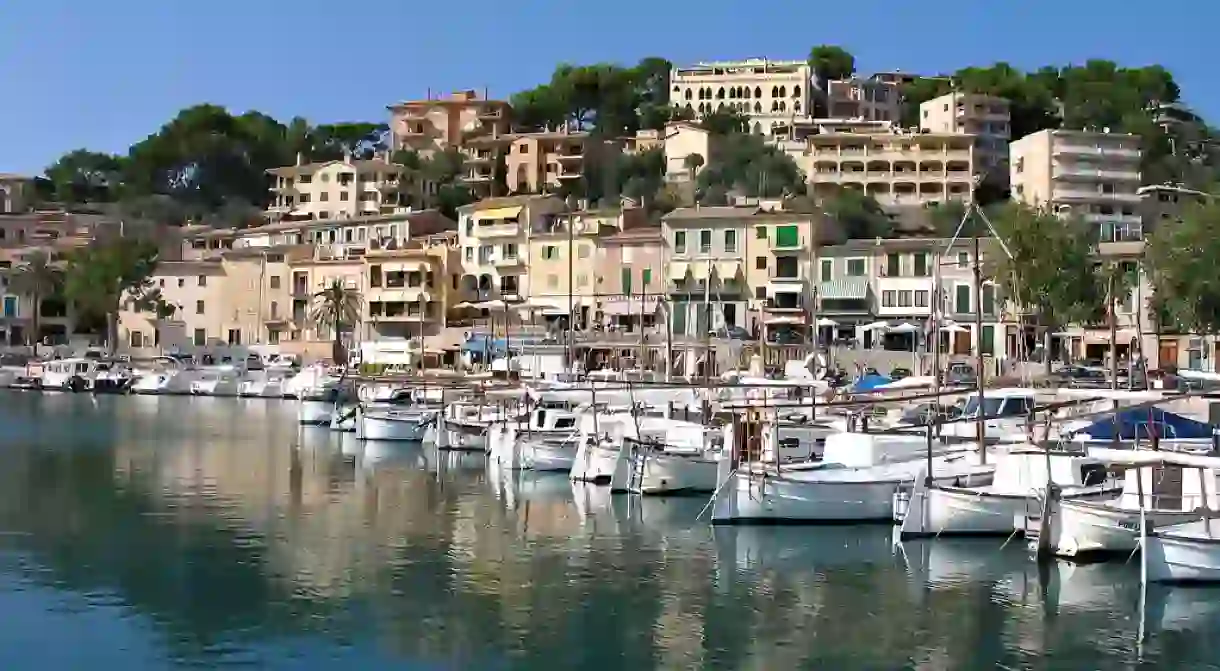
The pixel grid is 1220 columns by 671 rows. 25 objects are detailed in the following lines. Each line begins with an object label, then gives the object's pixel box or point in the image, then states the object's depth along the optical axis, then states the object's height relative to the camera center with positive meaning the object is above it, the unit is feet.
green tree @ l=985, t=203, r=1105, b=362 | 226.38 +11.94
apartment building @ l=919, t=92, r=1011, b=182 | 397.19 +58.55
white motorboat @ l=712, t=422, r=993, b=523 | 113.39 -9.40
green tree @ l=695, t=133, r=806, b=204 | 355.56 +41.52
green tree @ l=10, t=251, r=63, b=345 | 365.61 +16.81
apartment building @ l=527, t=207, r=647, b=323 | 295.28 +18.46
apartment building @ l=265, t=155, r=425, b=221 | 408.46 +42.16
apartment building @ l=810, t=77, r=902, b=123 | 464.65 +73.50
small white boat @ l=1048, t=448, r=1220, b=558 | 91.35 -8.90
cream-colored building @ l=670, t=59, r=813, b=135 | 466.29 +77.86
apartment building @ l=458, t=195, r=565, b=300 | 309.63 +21.67
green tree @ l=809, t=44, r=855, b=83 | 498.28 +90.53
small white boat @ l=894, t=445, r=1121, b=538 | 105.19 -9.51
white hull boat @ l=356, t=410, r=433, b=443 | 194.18 -8.59
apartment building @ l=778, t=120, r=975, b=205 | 364.17 +43.07
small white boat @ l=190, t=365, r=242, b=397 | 310.86 -5.26
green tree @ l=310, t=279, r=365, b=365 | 321.73 +9.24
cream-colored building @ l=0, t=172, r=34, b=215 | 447.01 +45.52
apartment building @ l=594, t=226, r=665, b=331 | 280.51 +14.21
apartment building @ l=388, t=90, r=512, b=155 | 455.63 +67.88
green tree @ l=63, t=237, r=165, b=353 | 337.72 +16.01
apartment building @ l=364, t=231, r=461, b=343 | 320.91 +13.28
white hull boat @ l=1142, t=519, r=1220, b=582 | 87.76 -10.96
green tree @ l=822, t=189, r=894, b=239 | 314.30 +27.10
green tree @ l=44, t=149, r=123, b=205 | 476.95 +53.31
